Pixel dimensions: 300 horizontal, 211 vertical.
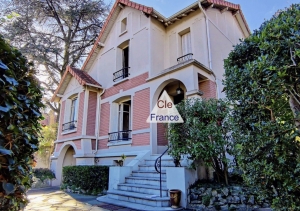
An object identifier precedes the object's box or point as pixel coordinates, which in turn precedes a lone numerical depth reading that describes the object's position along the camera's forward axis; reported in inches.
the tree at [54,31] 562.9
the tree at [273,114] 97.5
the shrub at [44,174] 434.3
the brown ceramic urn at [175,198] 192.7
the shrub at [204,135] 205.6
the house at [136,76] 320.2
